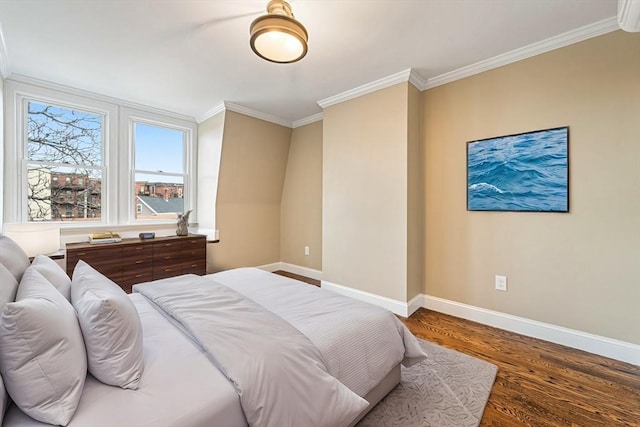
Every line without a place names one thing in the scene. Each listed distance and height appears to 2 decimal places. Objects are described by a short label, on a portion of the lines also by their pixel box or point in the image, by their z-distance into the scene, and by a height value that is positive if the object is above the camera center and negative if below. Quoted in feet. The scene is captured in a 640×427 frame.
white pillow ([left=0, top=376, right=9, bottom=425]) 2.52 -1.79
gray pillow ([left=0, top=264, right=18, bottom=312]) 3.35 -0.98
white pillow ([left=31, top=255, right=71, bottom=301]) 4.41 -1.03
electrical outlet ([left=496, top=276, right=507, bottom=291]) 8.75 -2.27
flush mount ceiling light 5.46 +3.70
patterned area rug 5.09 -3.83
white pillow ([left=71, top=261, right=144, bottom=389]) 3.24 -1.57
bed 3.05 -2.06
